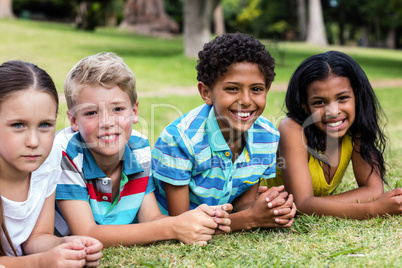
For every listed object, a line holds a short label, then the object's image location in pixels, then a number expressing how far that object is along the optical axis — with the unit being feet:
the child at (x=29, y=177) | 7.61
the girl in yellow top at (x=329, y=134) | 10.92
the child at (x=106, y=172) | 9.02
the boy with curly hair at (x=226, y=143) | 9.73
